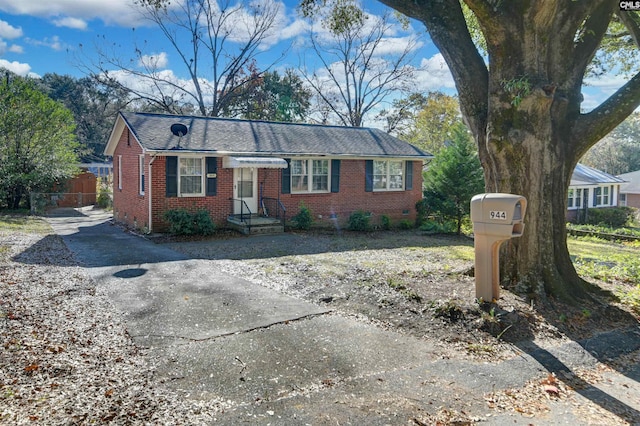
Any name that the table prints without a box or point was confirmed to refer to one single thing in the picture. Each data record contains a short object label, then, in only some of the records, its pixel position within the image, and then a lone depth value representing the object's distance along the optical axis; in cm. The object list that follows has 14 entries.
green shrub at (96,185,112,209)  2395
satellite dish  1476
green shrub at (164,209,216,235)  1323
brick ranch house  1387
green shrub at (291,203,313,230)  1543
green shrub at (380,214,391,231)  1745
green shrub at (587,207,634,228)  2777
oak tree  616
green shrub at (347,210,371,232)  1644
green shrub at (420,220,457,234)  1678
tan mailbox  521
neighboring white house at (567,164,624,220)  2781
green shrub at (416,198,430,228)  1861
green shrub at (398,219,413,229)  1806
